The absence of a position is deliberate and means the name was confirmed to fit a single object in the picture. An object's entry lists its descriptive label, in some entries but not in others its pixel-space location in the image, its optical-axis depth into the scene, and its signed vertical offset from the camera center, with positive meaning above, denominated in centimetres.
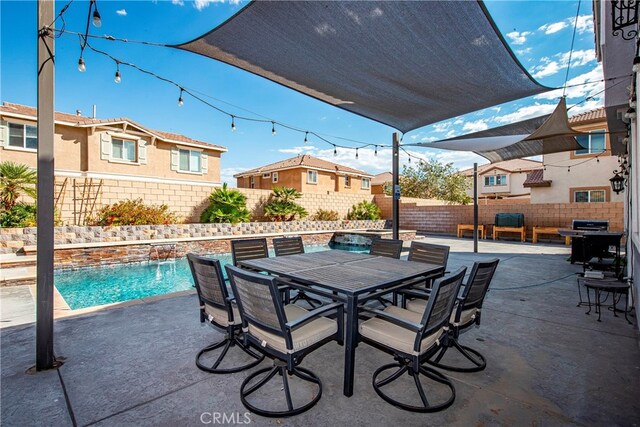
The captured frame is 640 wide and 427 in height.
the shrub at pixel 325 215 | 1688 -7
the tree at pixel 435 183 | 2631 +261
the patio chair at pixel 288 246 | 449 -47
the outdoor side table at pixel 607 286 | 345 -85
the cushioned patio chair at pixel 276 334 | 194 -83
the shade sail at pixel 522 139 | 478 +136
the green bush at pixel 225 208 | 1312 +31
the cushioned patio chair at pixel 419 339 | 197 -87
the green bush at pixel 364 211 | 1847 +14
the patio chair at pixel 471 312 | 242 -82
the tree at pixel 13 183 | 855 +96
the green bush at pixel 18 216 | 832 +3
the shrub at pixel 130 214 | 1038 +6
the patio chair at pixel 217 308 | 242 -76
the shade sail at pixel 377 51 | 267 +172
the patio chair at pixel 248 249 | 408 -47
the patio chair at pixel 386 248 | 425 -49
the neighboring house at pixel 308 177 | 2109 +281
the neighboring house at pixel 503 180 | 2609 +282
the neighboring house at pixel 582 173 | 1300 +173
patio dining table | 221 -57
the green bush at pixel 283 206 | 1514 +41
